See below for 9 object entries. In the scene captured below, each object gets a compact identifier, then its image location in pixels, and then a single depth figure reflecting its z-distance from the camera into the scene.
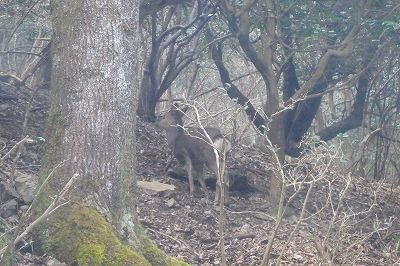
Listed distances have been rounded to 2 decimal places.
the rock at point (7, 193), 13.67
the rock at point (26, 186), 14.11
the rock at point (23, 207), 13.55
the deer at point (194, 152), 21.05
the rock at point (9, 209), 13.19
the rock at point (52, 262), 10.95
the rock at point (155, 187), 19.57
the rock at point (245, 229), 18.12
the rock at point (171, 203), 19.04
